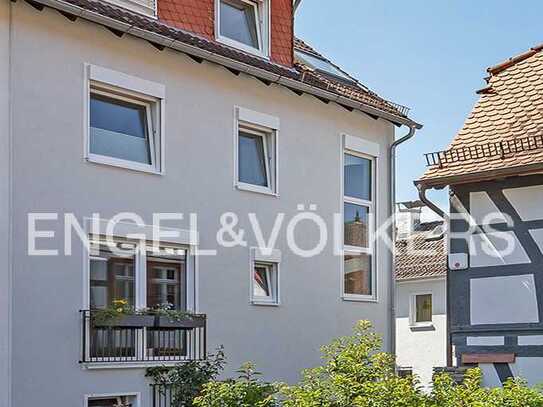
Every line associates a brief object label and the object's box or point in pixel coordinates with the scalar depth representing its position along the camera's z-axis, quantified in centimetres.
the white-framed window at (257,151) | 1295
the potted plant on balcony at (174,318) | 1123
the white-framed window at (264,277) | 1290
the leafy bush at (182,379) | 1123
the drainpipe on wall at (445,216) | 1400
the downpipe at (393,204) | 1518
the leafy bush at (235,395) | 823
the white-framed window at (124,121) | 1092
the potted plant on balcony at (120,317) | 1054
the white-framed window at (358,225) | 1459
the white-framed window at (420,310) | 2628
